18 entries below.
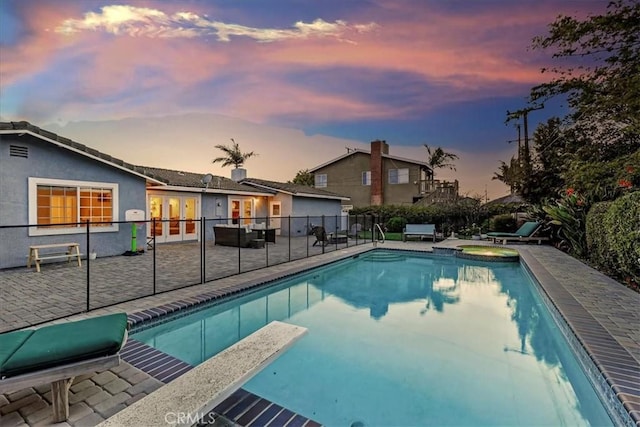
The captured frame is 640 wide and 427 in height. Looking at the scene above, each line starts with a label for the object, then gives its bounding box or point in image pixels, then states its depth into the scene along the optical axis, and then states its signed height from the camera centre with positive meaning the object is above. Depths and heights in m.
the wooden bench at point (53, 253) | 7.76 -1.03
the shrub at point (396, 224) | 18.92 -0.52
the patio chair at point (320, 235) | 11.55 -0.77
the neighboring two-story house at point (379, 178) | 23.84 +3.02
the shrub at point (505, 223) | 16.75 -0.39
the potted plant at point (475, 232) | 16.08 -0.89
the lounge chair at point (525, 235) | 13.81 -0.86
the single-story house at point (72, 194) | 7.97 +0.68
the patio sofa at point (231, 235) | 12.73 -0.83
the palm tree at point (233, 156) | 28.04 +5.39
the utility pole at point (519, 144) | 19.98 +5.03
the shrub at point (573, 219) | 10.63 -0.11
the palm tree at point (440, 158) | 27.05 +4.98
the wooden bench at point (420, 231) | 15.12 -0.74
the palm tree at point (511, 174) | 17.66 +2.65
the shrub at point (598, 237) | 7.60 -0.58
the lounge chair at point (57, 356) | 2.25 -1.07
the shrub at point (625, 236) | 5.72 -0.39
